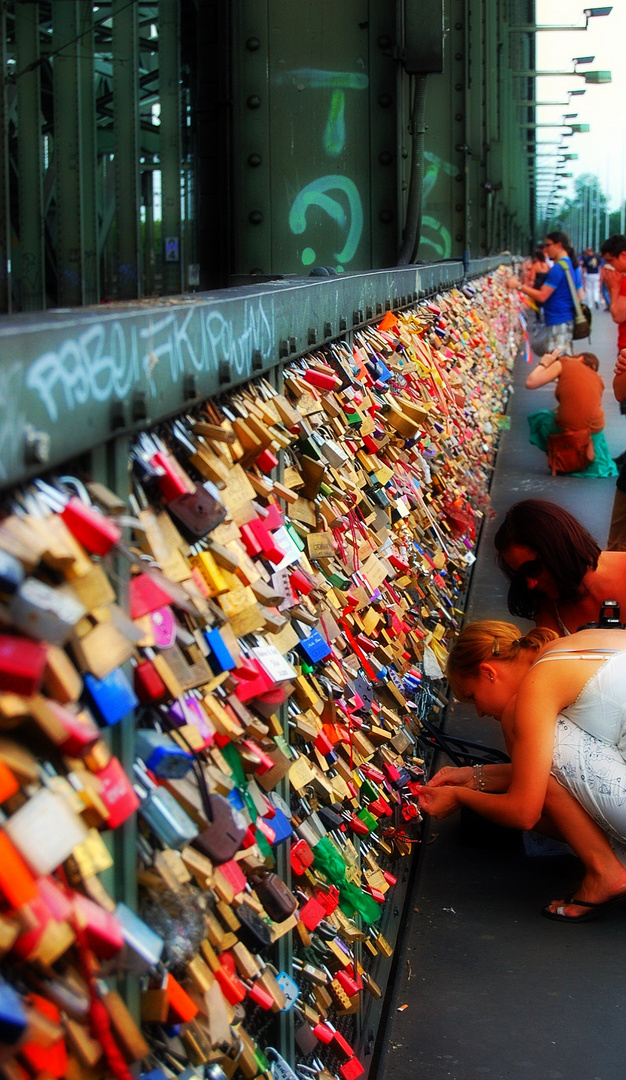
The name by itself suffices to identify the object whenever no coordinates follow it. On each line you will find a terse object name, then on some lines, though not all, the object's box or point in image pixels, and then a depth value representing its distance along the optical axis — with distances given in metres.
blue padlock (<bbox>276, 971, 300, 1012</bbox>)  2.23
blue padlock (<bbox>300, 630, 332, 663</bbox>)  2.55
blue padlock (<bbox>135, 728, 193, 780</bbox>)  1.57
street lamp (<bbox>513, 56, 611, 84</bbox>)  35.48
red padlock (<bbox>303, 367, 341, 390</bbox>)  2.92
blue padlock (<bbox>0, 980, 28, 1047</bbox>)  1.10
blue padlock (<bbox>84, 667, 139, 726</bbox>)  1.38
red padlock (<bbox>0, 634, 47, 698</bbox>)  1.16
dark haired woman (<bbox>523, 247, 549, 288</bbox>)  19.59
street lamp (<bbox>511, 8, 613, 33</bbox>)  29.11
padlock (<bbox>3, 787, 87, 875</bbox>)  1.19
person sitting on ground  10.58
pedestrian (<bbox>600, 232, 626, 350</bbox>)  8.09
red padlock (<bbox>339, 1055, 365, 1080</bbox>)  2.68
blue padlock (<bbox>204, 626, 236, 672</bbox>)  1.84
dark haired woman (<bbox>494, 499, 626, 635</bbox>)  4.24
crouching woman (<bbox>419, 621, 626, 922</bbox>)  3.69
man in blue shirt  15.11
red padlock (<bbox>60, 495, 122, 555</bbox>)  1.34
